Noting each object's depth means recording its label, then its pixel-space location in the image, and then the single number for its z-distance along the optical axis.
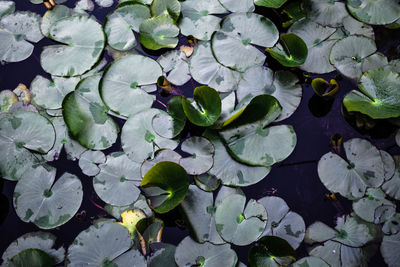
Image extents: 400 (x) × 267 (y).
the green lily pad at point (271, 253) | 2.18
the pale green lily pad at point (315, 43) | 2.41
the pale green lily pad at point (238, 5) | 2.48
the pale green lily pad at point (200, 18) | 2.45
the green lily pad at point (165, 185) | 2.21
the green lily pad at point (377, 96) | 2.30
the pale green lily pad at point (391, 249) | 2.21
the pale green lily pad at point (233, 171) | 2.27
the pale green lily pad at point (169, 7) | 2.46
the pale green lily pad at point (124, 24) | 2.45
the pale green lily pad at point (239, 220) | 2.21
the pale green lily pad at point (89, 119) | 2.32
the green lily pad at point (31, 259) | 2.19
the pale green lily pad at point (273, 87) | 2.35
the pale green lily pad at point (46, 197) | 2.25
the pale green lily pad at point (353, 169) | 2.26
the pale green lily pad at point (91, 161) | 2.30
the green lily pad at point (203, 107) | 2.27
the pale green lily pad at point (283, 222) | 2.23
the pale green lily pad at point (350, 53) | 2.39
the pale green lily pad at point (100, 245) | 2.21
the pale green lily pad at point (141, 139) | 2.30
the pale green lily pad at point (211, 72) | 2.38
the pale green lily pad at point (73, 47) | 2.41
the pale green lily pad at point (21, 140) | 2.31
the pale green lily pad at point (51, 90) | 2.37
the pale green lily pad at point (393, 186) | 2.25
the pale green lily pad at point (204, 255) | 2.20
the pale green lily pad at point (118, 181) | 2.27
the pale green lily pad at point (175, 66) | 2.40
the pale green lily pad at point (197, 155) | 2.27
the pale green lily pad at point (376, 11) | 2.45
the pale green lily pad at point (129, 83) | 2.35
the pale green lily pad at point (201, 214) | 2.22
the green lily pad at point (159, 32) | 2.44
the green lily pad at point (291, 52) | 2.36
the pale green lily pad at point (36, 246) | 2.22
